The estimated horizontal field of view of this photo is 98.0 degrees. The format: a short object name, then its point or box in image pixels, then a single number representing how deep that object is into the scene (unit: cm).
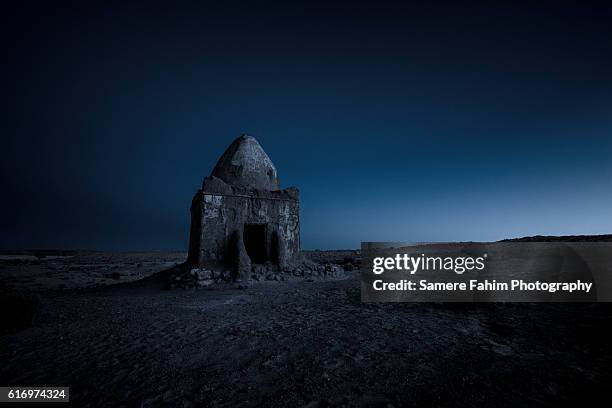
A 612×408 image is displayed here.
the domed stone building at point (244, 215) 992
